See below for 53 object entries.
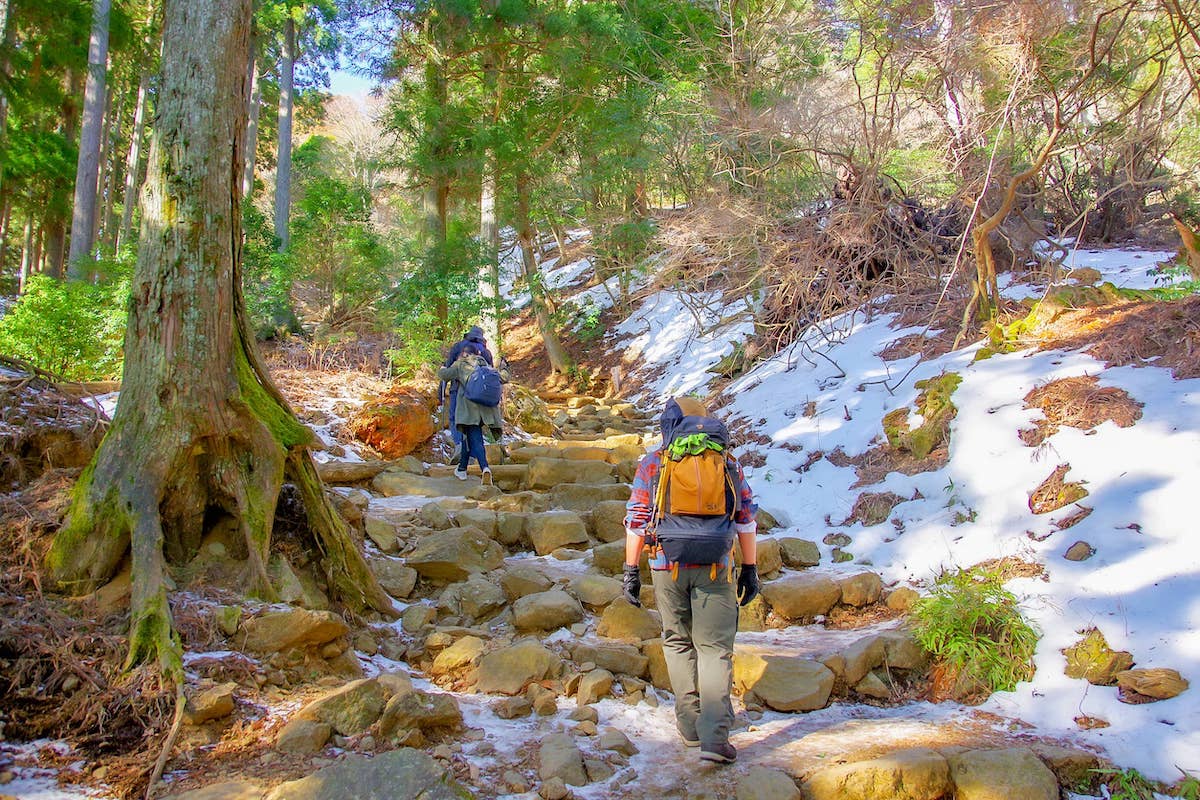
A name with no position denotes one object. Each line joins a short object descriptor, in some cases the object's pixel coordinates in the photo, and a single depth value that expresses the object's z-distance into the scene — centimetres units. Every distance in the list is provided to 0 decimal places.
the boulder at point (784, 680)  448
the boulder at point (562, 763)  352
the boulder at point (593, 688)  441
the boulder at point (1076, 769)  352
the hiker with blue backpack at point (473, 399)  883
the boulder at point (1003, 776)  338
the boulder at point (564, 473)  895
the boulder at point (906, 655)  477
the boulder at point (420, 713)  363
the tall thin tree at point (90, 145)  1342
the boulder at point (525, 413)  1270
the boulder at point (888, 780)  342
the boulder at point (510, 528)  725
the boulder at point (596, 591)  583
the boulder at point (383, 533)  639
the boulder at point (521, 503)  796
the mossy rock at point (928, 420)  768
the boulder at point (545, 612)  541
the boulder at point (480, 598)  570
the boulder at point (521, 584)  588
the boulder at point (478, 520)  715
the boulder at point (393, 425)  965
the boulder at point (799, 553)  682
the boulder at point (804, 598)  588
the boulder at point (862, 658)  468
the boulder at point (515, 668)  452
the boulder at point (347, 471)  809
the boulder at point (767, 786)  340
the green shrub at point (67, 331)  963
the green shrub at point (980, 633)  446
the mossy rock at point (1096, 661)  415
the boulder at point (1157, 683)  390
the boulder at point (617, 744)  386
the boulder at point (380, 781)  283
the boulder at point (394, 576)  574
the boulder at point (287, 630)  406
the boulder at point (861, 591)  595
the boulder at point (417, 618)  522
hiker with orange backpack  391
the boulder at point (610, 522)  752
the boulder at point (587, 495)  838
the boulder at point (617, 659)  475
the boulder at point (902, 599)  570
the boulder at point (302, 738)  338
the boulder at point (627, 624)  529
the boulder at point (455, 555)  602
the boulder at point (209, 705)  343
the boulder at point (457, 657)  475
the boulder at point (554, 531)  716
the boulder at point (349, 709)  356
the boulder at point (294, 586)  457
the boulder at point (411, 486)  829
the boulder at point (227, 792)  288
